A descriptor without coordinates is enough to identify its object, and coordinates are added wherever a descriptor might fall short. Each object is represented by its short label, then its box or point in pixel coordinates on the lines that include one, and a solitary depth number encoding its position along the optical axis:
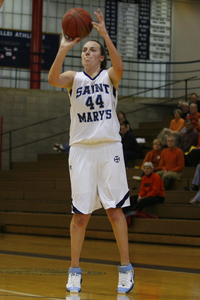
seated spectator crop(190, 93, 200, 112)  18.44
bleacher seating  12.34
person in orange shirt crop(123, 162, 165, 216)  13.14
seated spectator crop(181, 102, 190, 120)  18.43
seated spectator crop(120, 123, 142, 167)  16.83
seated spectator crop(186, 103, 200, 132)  17.05
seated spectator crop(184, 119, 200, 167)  14.89
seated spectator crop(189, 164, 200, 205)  12.67
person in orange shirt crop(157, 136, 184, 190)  14.47
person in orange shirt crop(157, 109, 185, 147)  16.61
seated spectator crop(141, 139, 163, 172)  15.35
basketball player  5.78
